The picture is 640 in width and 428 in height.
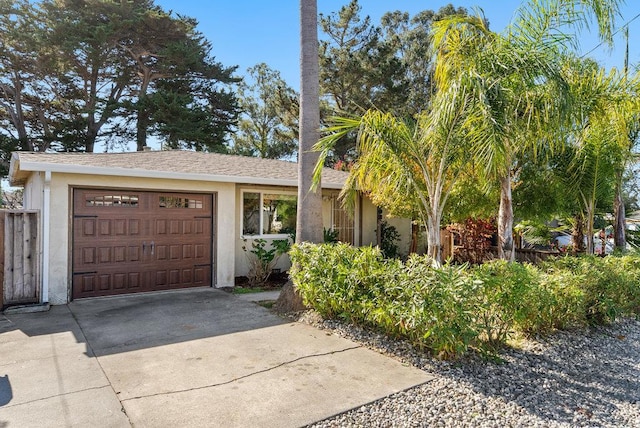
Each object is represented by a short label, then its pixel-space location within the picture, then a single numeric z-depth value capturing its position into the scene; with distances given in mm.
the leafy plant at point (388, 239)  12383
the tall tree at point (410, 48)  22703
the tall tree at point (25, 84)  18922
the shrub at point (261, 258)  9445
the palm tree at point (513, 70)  5023
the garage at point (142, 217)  7207
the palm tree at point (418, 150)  5340
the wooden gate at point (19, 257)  6875
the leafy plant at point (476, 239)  12336
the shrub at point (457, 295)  4148
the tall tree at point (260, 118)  28327
